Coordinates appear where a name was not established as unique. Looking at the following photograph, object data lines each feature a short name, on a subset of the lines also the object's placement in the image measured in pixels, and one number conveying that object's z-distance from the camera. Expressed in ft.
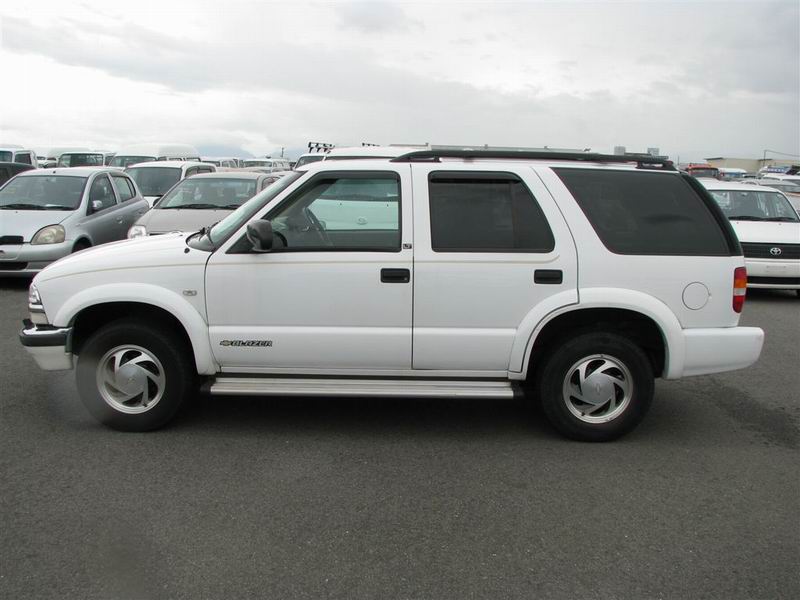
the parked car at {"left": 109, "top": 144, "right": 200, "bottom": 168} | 77.56
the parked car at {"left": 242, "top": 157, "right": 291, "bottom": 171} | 105.91
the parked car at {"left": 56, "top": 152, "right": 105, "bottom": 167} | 84.02
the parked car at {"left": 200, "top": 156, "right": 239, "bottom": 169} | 102.58
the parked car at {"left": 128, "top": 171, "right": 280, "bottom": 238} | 31.04
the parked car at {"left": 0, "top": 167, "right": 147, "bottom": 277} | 31.17
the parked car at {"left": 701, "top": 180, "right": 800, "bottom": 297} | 32.81
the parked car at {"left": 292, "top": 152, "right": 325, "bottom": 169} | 61.31
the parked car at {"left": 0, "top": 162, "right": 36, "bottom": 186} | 48.39
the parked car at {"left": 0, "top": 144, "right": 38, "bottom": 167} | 77.21
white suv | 14.38
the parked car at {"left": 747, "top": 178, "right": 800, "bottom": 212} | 60.87
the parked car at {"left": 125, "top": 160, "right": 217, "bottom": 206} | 49.01
